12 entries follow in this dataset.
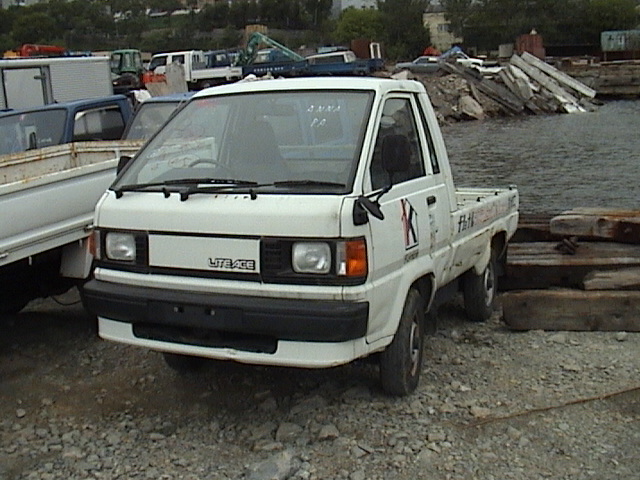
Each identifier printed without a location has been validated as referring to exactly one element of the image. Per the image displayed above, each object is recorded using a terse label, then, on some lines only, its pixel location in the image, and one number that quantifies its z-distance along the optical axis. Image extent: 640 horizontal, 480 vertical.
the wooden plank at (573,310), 6.32
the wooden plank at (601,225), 7.52
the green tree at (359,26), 87.69
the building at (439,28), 96.76
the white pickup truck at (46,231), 5.41
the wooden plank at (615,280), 6.74
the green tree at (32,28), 89.44
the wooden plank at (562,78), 40.66
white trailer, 17.88
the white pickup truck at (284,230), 4.36
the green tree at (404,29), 81.21
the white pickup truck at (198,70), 42.62
